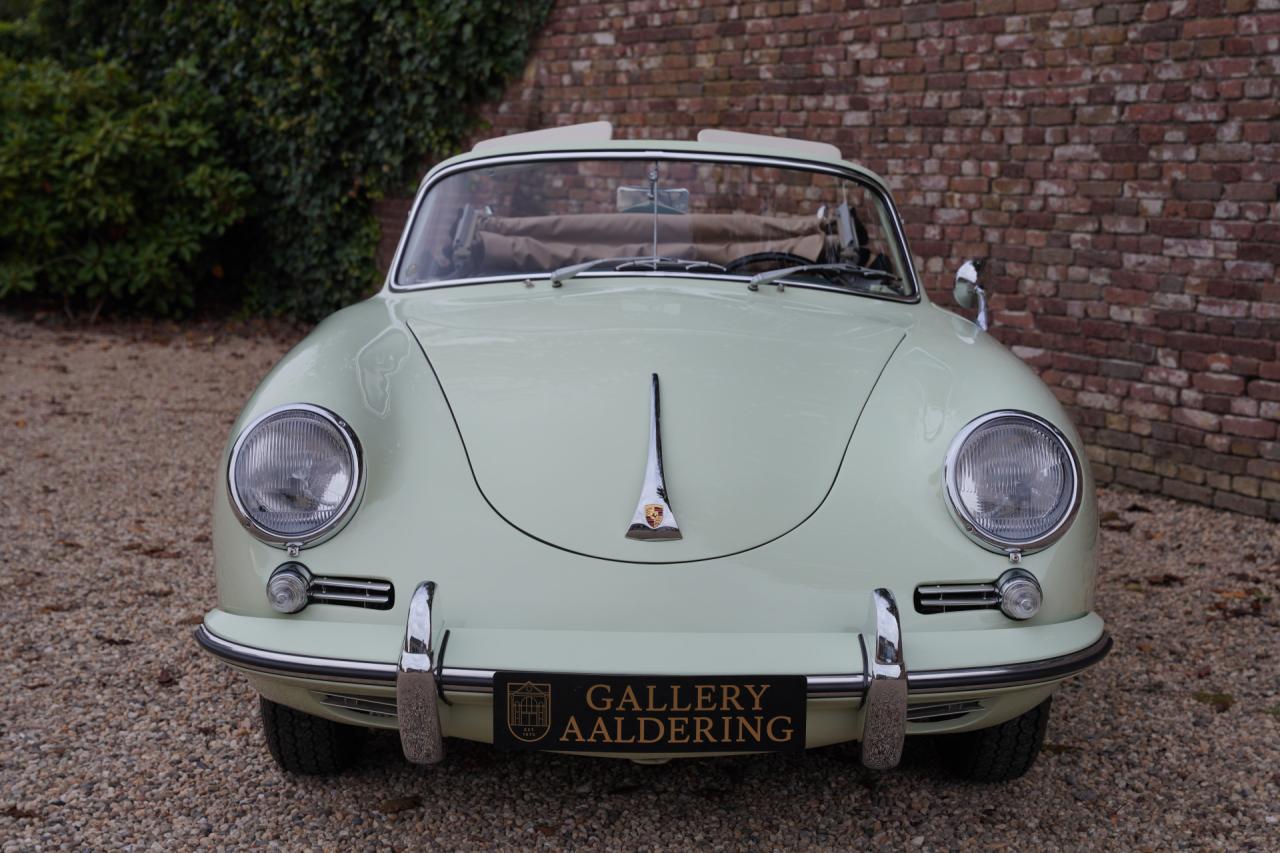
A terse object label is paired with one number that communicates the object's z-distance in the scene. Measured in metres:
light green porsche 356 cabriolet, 2.17
